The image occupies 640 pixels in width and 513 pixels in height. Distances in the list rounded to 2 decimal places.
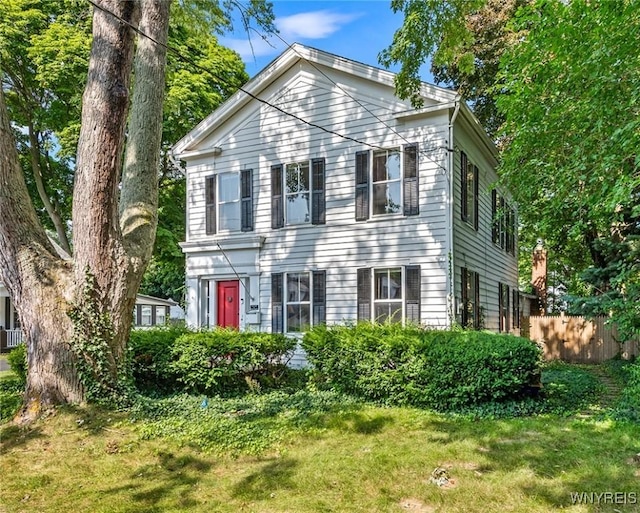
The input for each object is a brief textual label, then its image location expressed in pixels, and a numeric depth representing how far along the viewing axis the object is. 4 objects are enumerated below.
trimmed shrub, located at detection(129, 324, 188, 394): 7.41
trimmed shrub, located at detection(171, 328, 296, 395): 7.18
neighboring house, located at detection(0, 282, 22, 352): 18.17
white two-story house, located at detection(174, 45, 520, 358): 9.63
